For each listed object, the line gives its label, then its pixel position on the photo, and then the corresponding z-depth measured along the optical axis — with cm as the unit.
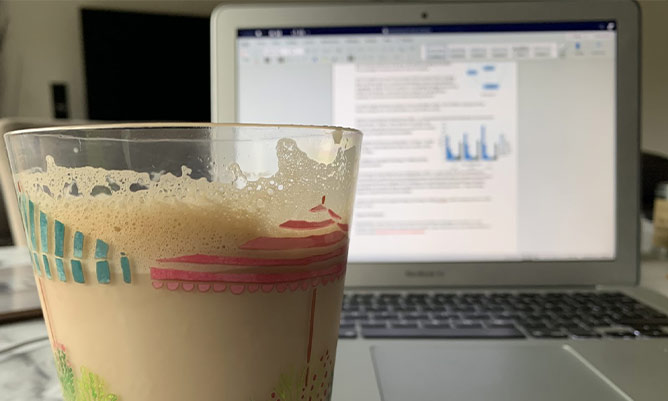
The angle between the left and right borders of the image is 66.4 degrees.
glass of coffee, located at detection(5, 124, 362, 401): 20
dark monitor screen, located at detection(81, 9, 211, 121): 270
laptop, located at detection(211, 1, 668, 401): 64
